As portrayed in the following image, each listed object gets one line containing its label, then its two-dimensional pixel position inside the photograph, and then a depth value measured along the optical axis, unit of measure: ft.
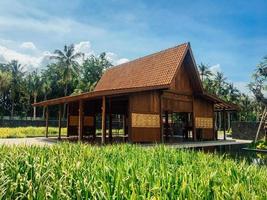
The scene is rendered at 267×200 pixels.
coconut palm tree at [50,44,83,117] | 92.36
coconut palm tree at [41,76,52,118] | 100.12
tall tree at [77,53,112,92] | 105.40
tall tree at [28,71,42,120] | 99.93
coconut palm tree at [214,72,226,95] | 111.24
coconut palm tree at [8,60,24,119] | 102.17
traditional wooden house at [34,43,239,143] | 33.10
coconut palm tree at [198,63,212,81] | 110.51
